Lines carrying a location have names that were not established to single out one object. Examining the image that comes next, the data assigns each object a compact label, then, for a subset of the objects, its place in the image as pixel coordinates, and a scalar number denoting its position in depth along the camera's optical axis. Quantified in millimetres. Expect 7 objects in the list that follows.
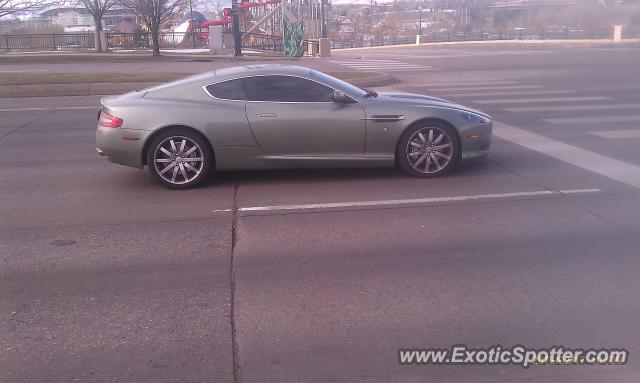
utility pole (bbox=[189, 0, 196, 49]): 48888
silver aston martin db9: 8188
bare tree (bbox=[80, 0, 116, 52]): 39156
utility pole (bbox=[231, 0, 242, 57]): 31969
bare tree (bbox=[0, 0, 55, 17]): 28588
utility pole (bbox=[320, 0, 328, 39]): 40219
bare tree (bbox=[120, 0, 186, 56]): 32688
